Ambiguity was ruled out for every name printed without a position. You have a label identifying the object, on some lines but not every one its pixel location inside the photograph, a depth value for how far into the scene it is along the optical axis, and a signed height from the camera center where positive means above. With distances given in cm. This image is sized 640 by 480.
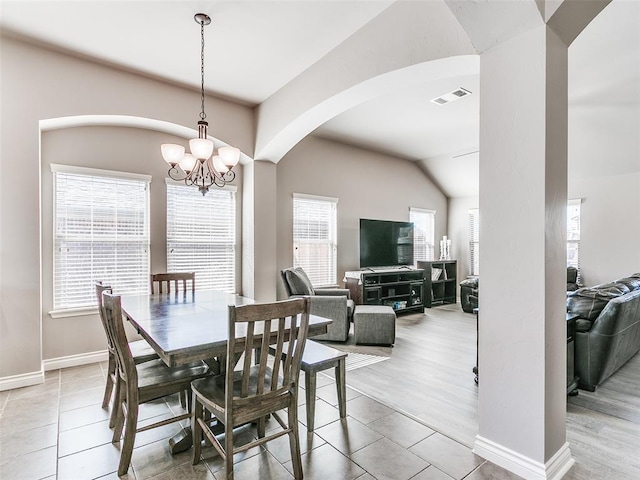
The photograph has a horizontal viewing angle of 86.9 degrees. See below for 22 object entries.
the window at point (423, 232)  750 +18
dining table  180 -55
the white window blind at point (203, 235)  435 +9
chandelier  276 +74
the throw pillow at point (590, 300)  303 -56
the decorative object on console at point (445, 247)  759 -16
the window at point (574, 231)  612 +15
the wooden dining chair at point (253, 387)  170 -85
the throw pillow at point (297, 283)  443 -56
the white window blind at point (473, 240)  775 +0
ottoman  424 -110
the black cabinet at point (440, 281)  695 -89
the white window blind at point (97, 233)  364 +9
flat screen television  619 -5
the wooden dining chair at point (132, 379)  191 -87
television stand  556 -82
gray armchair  438 -84
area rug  363 -134
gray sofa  291 -79
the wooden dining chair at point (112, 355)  228 -84
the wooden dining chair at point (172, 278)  359 -40
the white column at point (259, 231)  465 +14
